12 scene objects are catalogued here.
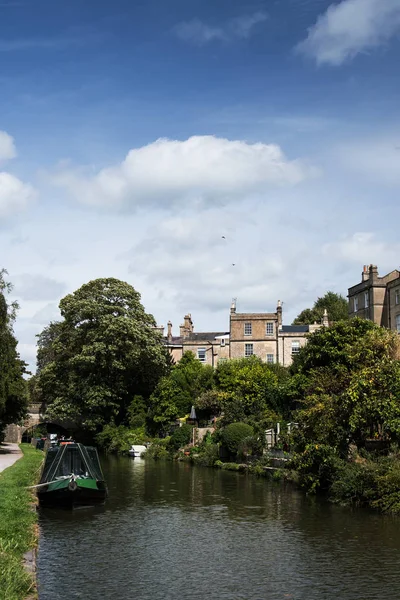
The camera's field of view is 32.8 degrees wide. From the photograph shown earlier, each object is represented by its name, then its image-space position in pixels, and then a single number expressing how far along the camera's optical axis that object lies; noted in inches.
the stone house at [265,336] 2746.1
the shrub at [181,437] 2117.4
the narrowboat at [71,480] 1014.4
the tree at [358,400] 1061.8
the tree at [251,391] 1872.5
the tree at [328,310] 3309.8
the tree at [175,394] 2384.4
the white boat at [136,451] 2172.7
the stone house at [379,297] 2204.7
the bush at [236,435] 1733.5
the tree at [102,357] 2385.6
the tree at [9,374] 1624.0
